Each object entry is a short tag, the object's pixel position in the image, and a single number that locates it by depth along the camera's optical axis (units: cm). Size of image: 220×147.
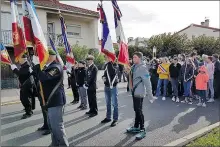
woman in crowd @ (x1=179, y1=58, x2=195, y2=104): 665
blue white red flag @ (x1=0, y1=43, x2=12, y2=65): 506
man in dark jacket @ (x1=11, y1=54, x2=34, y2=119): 510
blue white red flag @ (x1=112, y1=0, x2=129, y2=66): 426
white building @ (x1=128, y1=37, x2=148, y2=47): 2649
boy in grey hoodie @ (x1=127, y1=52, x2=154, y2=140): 388
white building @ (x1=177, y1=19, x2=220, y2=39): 2759
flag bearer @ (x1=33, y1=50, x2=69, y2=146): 325
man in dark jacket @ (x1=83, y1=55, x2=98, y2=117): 521
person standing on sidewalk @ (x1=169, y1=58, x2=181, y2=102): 684
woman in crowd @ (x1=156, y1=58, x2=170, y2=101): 712
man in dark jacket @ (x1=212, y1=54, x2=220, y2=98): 738
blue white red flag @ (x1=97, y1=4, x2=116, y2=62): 452
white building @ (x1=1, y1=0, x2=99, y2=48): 1313
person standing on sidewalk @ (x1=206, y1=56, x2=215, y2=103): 695
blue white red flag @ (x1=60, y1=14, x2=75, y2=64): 586
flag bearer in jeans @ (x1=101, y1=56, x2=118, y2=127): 456
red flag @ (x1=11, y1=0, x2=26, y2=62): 466
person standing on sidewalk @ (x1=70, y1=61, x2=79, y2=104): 652
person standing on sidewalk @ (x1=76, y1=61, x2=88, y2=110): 594
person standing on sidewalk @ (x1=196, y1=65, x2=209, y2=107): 627
